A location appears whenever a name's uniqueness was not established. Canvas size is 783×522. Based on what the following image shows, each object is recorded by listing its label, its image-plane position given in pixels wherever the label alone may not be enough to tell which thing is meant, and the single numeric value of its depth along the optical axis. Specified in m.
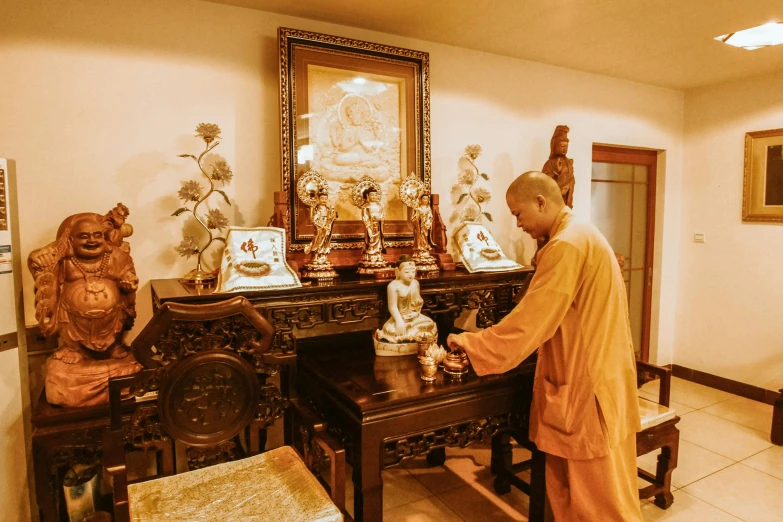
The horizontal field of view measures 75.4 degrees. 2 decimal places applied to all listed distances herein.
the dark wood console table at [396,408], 1.84
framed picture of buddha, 2.63
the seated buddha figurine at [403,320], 2.39
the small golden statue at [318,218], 2.50
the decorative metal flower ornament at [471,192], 3.20
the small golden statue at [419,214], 2.79
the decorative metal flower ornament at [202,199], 2.39
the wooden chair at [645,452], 2.23
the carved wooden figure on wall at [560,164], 3.34
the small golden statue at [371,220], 2.63
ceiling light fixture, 3.09
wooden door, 4.31
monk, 1.92
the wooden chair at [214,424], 1.66
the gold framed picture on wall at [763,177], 3.98
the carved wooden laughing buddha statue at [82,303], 2.01
